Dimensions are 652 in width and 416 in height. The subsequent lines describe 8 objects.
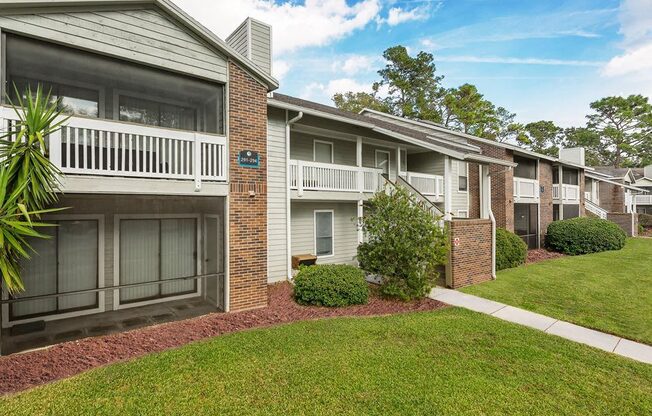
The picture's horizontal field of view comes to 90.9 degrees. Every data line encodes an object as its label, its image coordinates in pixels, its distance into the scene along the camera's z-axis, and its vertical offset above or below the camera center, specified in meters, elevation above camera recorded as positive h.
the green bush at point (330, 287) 8.18 -1.97
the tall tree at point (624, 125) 44.09 +12.23
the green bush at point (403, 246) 8.76 -0.99
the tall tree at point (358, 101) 34.97 +12.37
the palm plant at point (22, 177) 4.46 +0.55
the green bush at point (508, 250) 13.35 -1.73
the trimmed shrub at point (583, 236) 17.33 -1.49
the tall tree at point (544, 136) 52.62 +12.47
